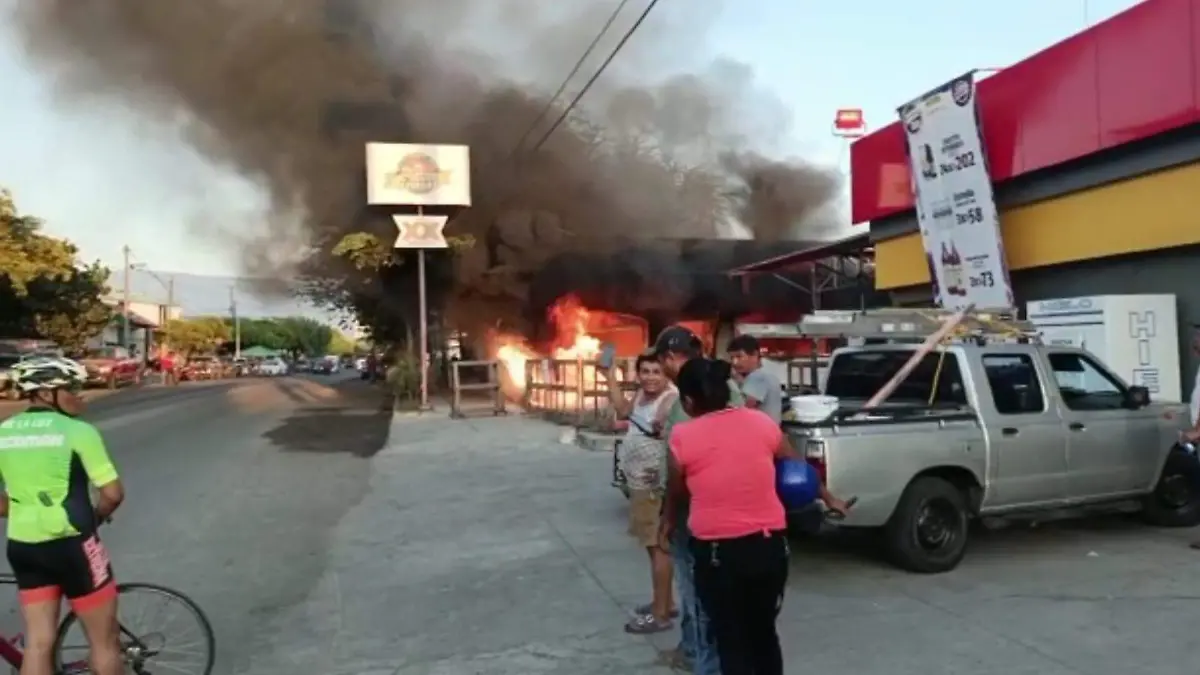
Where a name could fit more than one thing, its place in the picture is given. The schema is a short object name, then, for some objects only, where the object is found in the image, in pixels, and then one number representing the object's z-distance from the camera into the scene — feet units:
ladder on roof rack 21.98
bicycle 12.73
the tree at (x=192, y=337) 226.79
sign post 74.23
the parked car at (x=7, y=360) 100.27
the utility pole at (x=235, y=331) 294.09
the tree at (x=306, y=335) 386.32
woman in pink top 11.04
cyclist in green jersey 11.46
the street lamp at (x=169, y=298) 262.28
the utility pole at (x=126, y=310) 187.83
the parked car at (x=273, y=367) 225.62
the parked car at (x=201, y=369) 169.37
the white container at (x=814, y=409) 19.72
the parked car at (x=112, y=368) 120.82
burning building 81.41
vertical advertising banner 42.88
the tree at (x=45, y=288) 110.11
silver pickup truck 19.88
